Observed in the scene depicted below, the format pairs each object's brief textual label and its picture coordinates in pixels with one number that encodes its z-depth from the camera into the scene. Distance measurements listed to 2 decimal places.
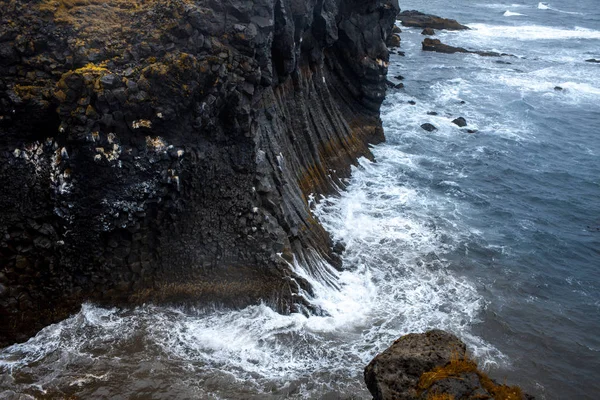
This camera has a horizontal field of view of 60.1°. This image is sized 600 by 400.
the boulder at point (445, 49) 60.78
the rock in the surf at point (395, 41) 61.45
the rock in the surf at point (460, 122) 39.47
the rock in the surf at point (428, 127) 38.00
